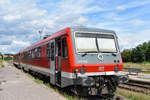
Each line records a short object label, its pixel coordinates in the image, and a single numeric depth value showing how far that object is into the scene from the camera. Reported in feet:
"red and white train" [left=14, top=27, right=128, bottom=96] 24.56
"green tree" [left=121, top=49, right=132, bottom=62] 243.40
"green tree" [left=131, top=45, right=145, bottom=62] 235.20
